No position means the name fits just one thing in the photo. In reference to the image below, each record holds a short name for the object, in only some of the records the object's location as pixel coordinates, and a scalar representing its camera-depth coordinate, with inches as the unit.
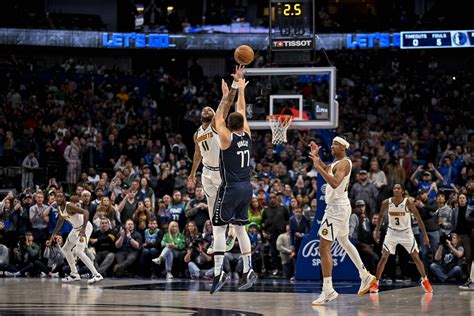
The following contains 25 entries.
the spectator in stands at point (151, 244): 776.9
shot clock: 679.1
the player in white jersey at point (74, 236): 683.4
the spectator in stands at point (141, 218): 784.9
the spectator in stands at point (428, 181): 784.9
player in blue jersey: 455.2
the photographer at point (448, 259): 708.7
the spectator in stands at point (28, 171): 948.0
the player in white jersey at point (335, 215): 491.8
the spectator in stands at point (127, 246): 776.3
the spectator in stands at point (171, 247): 764.6
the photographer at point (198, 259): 756.6
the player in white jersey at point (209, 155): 492.1
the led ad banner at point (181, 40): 1246.9
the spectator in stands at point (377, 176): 819.4
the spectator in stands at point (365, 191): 782.5
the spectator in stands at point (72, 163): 972.6
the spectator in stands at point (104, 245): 780.0
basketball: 476.1
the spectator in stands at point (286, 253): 753.0
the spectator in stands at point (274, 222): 768.3
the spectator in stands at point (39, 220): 805.9
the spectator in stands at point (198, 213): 781.3
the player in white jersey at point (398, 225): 629.3
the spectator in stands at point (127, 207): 804.6
